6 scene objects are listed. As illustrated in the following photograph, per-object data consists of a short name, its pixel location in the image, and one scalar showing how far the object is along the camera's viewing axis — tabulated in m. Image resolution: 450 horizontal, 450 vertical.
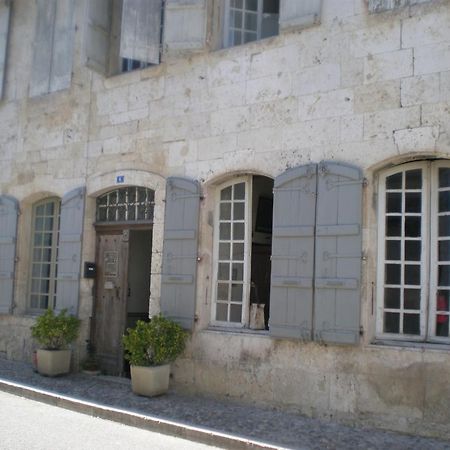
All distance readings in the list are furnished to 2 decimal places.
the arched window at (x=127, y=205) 8.66
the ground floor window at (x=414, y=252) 6.30
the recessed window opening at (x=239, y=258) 7.62
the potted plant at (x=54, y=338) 8.70
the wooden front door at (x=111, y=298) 8.86
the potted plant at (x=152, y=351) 7.36
